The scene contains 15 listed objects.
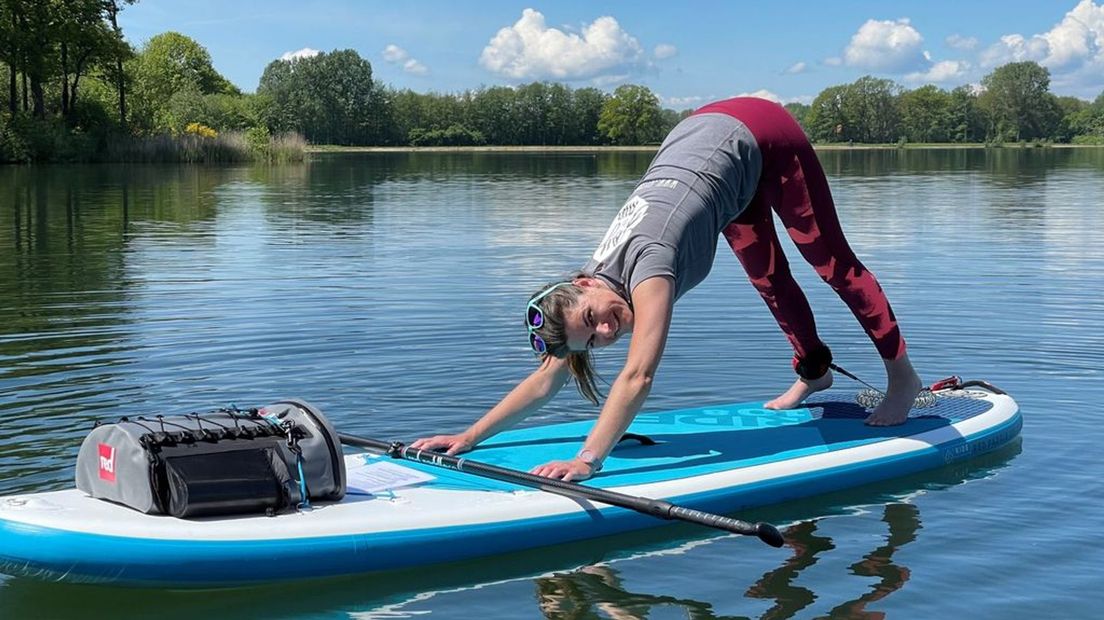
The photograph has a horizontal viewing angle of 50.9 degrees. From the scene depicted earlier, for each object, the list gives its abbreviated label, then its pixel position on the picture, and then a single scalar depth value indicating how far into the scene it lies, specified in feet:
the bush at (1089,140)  451.32
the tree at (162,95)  204.33
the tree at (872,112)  510.17
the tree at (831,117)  506.48
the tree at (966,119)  507.30
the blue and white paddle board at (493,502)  14.65
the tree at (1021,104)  508.53
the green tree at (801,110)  536.42
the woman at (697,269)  17.04
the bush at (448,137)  437.99
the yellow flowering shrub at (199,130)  200.44
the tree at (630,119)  471.21
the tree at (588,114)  476.95
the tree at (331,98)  427.74
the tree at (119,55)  189.88
